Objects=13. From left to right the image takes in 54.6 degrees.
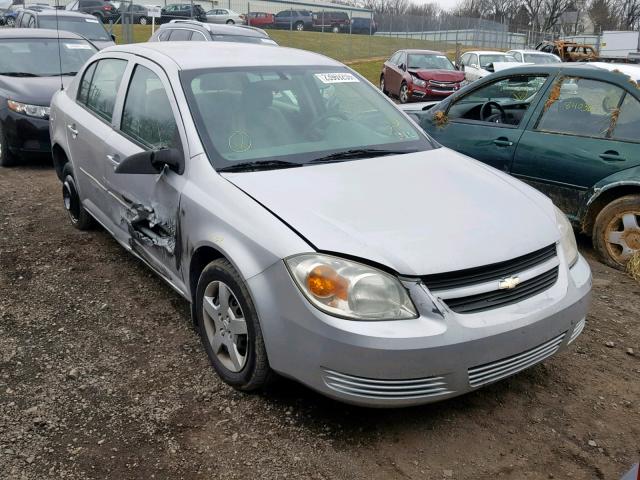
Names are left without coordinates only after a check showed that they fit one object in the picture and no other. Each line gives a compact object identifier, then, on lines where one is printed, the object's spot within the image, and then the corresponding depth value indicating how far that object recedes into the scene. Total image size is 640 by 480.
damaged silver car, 2.54
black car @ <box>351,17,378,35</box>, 38.34
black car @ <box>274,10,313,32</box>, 38.19
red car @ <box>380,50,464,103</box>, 16.45
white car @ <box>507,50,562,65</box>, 20.07
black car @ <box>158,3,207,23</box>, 32.25
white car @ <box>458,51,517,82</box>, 19.39
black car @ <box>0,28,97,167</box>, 7.55
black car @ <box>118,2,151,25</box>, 33.05
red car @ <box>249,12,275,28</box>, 37.91
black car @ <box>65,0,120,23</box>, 33.16
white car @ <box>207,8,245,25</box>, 35.75
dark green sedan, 4.84
